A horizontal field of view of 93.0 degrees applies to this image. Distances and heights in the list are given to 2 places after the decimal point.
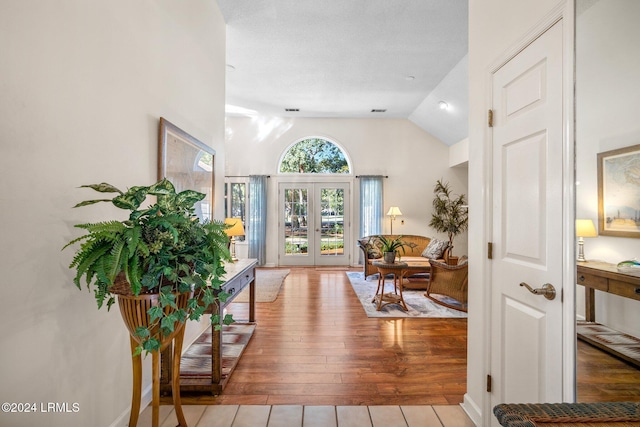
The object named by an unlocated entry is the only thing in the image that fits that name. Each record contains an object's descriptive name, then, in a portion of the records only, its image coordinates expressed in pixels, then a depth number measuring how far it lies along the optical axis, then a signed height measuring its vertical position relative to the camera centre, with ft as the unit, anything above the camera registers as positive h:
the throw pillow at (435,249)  19.57 -2.12
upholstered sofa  19.67 -2.28
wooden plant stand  4.29 -2.00
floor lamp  23.49 +0.42
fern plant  3.91 -0.54
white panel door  4.47 -0.07
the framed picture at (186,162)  7.67 +1.58
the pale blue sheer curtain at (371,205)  24.77 +0.96
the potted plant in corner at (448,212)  24.20 +0.42
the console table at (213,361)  7.19 -3.99
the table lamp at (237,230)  10.90 -0.51
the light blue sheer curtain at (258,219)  24.39 -0.24
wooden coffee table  13.93 -2.69
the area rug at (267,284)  15.58 -4.10
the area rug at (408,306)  13.21 -4.21
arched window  25.38 +4.91
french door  25.05 -0.38
